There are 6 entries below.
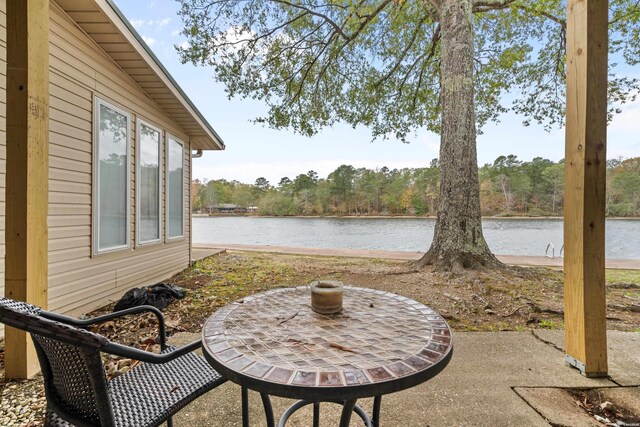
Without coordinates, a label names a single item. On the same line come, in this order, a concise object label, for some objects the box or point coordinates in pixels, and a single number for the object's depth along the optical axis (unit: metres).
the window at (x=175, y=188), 5.37
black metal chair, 0.76
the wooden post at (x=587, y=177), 1.86
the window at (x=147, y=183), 4.39
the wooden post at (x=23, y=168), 1.88
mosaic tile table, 0.79
